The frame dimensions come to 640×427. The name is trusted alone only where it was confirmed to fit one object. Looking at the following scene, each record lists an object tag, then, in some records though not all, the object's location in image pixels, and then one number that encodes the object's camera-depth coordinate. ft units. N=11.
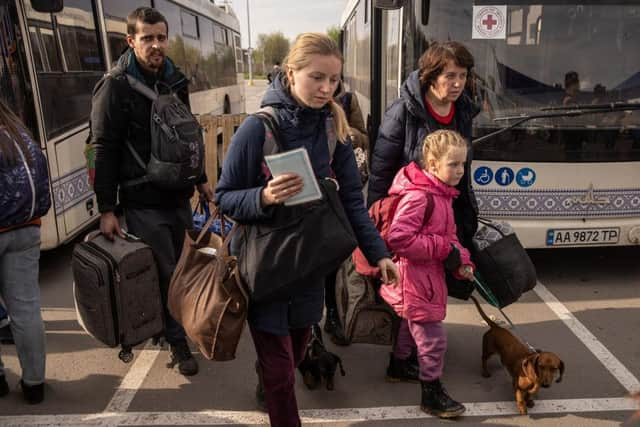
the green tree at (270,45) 278.97
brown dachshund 10.15
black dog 11.25
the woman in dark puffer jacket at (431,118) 10.28
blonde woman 7.18
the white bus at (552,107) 15.67
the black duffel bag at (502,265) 11.21
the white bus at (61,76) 16.01
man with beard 10.45
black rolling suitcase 10.46
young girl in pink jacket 9.53
